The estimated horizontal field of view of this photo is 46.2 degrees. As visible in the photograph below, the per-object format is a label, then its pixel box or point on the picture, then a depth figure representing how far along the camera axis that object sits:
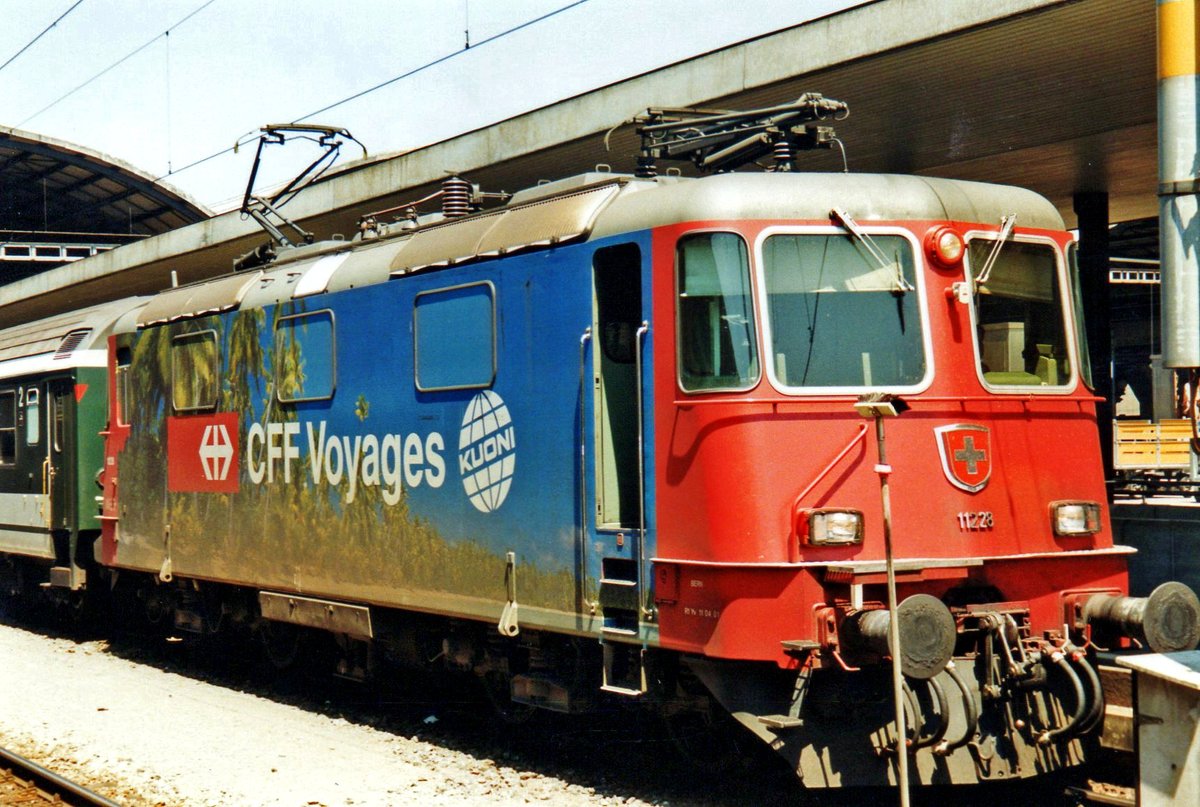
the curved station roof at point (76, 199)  30.86
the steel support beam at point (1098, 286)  16.27
